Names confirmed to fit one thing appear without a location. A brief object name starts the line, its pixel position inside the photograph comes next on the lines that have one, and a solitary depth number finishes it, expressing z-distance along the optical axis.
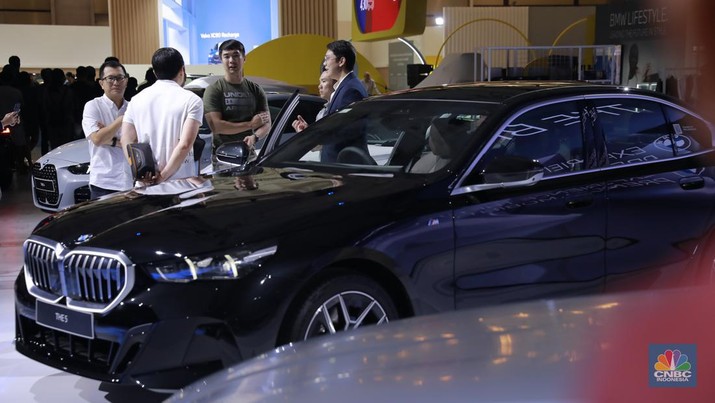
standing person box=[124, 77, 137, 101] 13.00
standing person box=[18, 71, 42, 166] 12.83
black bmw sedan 3.30
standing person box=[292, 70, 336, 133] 5.94
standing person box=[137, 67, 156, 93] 11.83
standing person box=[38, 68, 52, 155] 12.90
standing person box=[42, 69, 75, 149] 12.66
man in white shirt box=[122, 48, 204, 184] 4.86
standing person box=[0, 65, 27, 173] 10.89
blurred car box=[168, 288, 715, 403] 1.68
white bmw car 7.76
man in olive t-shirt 6.34
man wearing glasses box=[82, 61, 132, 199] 5.37
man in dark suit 5.51
